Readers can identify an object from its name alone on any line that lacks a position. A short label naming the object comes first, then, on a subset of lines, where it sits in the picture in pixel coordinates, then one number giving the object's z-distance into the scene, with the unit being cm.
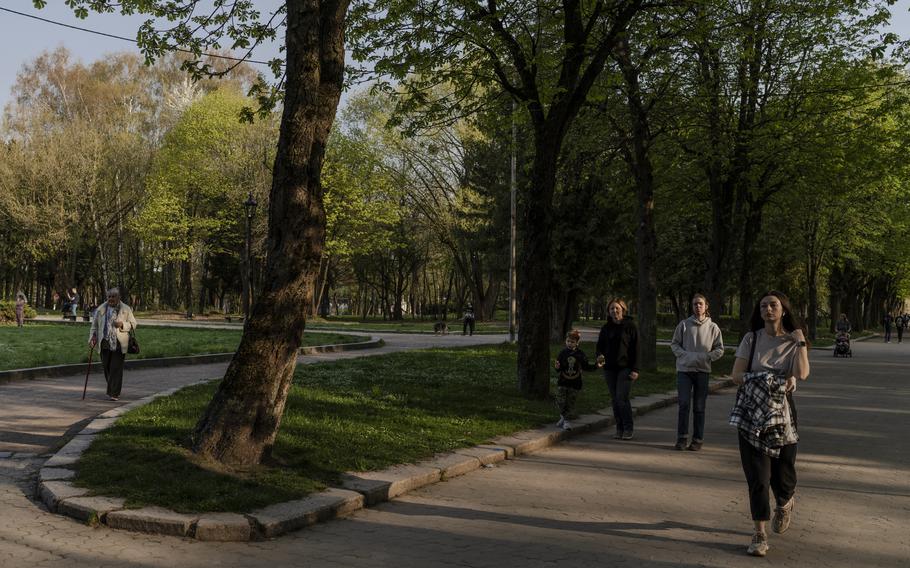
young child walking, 1047
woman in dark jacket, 1037
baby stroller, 2961
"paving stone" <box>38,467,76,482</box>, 657
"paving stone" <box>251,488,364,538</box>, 563
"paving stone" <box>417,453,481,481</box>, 772
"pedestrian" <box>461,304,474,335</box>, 3766
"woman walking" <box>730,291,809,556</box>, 542
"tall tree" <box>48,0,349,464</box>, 708
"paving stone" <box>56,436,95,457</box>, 744
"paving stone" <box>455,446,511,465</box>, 840
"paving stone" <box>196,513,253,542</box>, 550
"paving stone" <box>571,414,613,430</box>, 1107
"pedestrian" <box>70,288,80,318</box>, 4078
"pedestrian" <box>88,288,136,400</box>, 1227
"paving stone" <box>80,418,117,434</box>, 856
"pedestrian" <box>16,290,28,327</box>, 3177
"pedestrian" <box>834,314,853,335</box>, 2962
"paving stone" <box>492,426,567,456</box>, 918
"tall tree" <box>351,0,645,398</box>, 1266
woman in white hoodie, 974
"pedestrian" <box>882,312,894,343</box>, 4435
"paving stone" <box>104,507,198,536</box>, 554
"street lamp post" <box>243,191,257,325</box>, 3034
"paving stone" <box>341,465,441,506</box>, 666
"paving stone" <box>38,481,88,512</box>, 605
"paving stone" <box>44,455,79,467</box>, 703
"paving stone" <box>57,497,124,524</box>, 570
